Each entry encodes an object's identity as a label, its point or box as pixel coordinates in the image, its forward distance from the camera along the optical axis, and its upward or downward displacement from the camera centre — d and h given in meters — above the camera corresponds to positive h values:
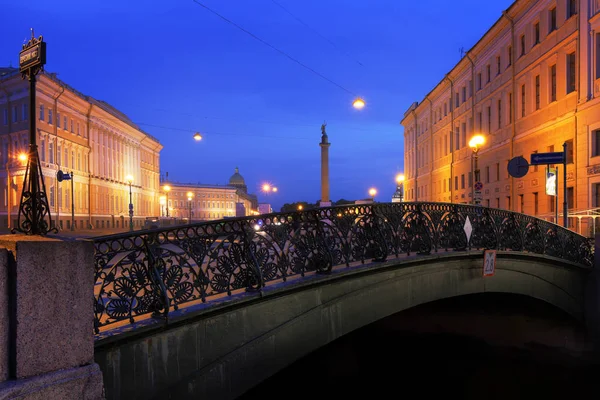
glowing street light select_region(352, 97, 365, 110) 20.83 +3.73
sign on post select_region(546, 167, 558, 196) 16.69 +0.42
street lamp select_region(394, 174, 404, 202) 56.03 +2.04
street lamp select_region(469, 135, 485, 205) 20.66 +2.16
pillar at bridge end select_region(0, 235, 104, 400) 3.66 -0.87
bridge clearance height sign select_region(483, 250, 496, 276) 10.73 -1.38
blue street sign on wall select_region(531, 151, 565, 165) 14.99 +1.06
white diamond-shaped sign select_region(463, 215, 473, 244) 10.51 -0.66
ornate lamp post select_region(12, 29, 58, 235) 4.34 +0.23
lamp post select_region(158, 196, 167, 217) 111.60 -0.72
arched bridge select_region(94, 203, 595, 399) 5.35 -1.23
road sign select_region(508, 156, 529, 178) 16.00 +0.89
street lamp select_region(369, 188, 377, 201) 68.75 +0.76
